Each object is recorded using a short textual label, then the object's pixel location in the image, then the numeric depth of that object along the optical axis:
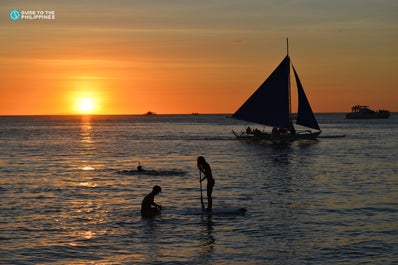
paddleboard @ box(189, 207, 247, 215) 26.19
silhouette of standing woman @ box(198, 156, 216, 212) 24.97
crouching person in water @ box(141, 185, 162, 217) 25.50
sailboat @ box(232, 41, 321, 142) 84.00
